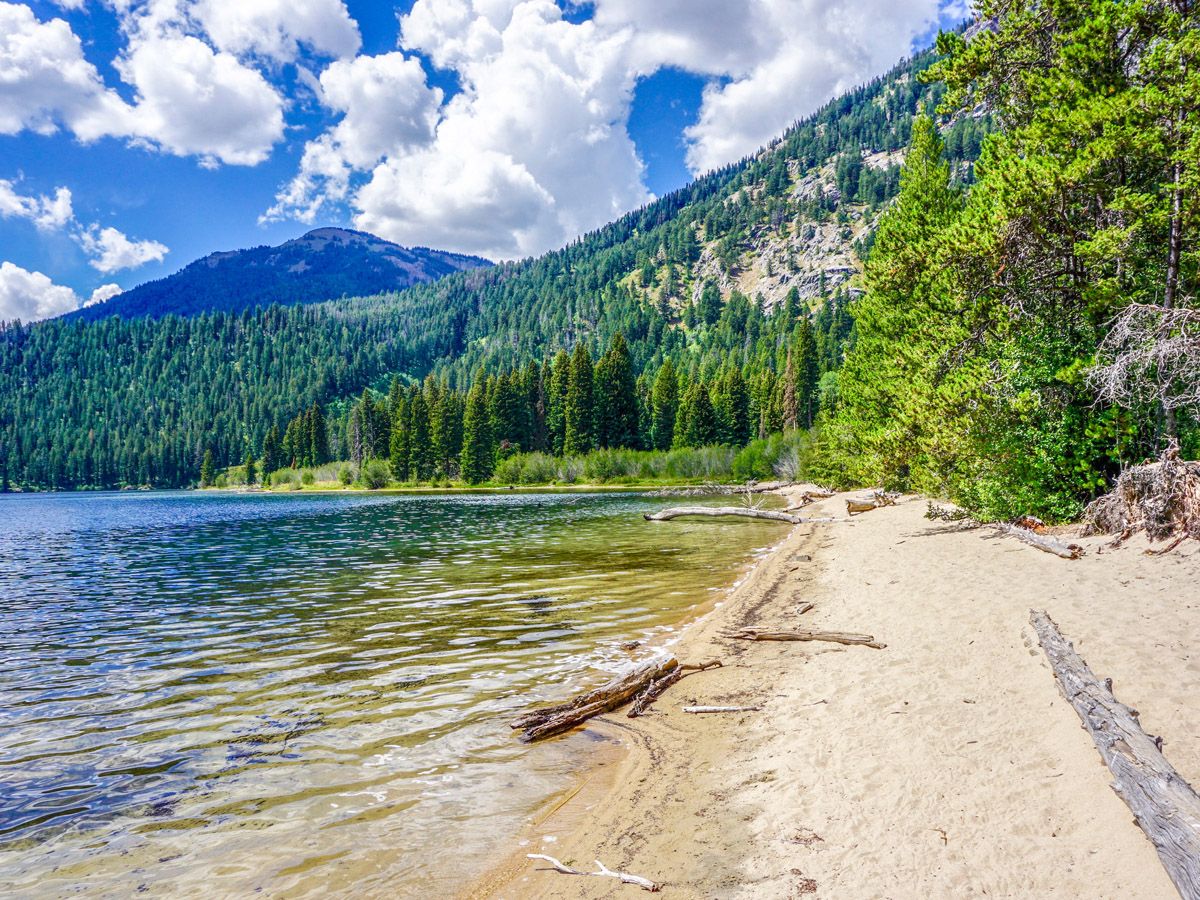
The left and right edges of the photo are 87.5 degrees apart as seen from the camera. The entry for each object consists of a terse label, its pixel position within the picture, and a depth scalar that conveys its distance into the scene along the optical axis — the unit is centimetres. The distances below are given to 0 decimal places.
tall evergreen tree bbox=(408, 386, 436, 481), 10631
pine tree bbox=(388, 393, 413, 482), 10750
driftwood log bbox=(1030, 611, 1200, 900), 393
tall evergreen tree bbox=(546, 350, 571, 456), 10388
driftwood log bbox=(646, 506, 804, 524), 3691
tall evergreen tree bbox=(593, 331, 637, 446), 10244
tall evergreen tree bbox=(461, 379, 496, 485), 9912
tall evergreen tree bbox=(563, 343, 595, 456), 9881
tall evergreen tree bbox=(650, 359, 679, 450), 10488
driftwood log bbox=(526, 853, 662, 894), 473
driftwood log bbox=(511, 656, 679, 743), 809
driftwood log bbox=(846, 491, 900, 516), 3259
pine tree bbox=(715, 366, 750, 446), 10025
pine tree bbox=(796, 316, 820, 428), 9494
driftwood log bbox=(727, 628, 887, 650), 1017
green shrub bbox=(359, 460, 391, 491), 10656
